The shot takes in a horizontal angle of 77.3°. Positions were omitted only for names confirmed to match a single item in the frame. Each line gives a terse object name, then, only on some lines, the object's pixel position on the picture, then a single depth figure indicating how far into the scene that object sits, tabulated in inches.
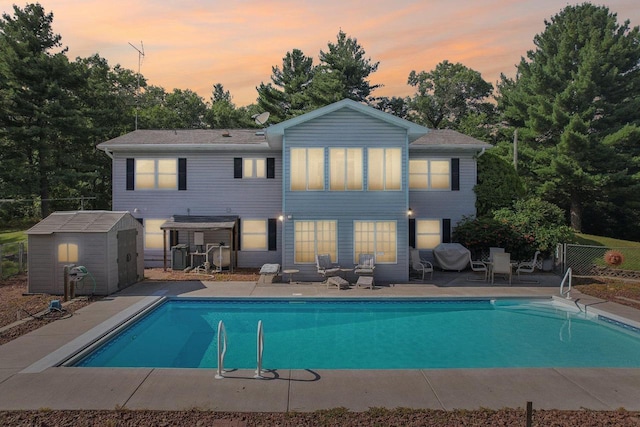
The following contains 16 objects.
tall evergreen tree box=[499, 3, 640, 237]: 1106.7
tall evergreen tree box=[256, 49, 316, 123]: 1673.2
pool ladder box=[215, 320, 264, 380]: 267.7
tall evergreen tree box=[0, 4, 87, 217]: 1060.5
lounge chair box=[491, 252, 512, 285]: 604.7
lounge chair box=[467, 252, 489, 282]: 635.5
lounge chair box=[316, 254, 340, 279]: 599.0
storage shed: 509.4
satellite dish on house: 749.9
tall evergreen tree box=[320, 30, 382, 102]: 1642.5
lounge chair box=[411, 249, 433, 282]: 654.5
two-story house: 746.2
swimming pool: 331.6
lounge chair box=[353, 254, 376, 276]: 600.7
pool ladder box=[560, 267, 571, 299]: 508.7
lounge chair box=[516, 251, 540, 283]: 625.3
